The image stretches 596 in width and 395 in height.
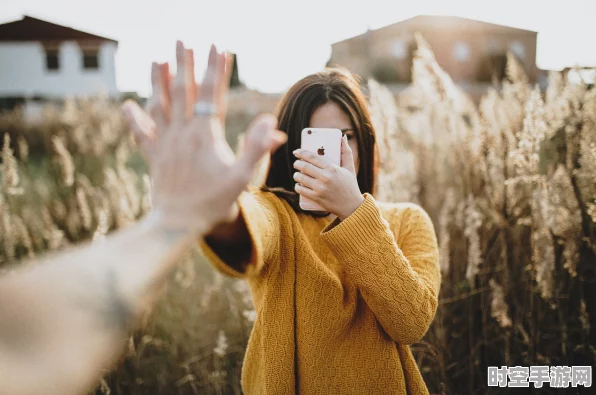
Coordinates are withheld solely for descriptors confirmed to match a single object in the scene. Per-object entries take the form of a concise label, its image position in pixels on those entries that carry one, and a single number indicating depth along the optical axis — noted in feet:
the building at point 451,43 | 68.08
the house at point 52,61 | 69.41
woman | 3.26
